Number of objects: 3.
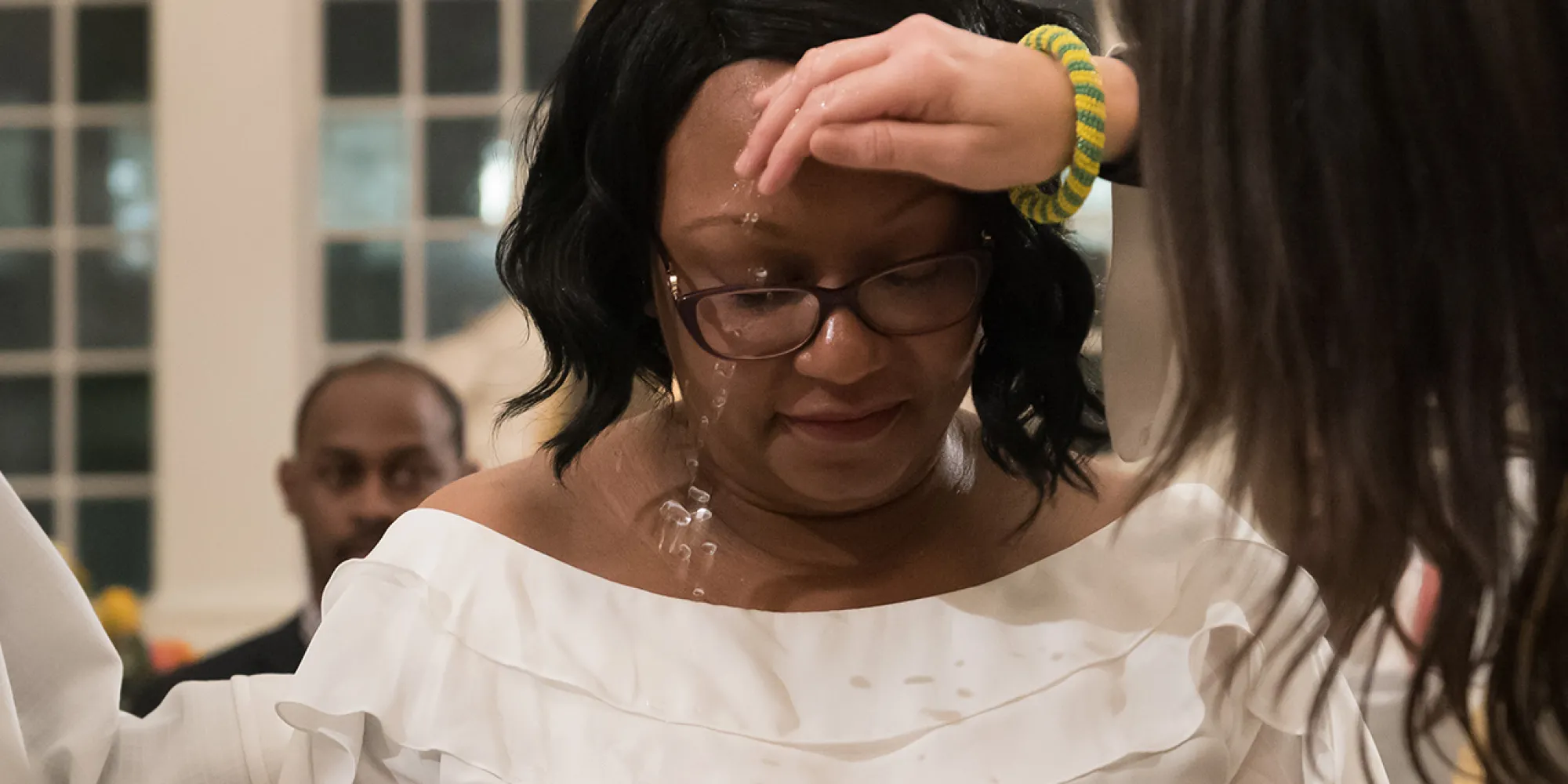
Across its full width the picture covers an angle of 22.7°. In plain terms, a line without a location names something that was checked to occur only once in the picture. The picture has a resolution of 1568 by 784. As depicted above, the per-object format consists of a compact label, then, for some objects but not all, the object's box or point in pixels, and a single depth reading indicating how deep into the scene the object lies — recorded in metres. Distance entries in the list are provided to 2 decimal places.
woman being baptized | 1.60
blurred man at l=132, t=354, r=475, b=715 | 2.19
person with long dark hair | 1.40
